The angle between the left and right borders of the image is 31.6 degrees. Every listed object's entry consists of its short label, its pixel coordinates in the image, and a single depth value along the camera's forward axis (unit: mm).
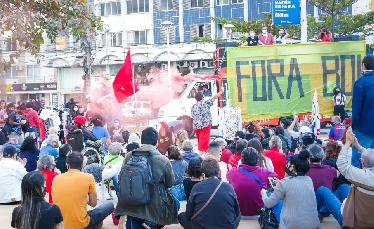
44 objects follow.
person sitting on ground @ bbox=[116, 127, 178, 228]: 8180
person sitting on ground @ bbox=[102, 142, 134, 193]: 10062
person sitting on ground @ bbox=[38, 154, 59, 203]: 9953
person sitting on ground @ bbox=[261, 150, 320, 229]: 8117
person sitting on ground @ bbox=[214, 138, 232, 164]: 11422
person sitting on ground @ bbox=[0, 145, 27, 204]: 11641
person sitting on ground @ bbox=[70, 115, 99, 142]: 14133
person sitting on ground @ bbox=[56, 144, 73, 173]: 11582
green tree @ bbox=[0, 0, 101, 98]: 11258
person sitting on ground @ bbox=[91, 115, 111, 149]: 14281
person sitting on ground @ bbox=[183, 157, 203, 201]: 8610
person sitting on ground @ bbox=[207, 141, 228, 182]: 10242
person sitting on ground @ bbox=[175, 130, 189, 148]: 12963
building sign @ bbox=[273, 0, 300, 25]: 20953
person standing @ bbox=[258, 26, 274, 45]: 21003
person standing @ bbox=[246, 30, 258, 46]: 20734
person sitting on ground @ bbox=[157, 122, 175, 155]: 14842
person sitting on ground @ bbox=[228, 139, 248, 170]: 10633
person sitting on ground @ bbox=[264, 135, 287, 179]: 10555
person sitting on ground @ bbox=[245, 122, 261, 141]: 12573
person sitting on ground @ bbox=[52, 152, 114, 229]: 8203
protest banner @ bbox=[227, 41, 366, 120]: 14023
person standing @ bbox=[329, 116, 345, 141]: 12988
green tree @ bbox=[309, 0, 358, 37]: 34106
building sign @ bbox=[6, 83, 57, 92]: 59375
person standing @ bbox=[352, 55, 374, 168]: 7859
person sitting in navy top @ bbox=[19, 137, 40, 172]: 12891
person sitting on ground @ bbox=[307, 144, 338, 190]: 8977
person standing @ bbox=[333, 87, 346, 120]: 14078
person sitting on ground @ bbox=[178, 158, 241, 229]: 7531
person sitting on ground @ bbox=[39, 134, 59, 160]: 12586
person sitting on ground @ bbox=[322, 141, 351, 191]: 9273
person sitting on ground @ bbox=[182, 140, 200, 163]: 10721
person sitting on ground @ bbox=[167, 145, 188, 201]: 10109
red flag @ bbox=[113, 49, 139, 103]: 16016
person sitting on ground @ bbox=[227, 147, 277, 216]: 9070
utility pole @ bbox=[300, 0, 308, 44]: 20891
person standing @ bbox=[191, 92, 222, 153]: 15234
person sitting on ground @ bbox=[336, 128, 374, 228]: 7234
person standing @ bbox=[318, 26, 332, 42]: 20659
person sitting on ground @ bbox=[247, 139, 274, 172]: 9797
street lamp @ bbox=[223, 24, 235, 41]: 33578
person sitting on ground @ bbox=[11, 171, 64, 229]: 7004
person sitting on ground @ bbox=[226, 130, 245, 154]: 11672
